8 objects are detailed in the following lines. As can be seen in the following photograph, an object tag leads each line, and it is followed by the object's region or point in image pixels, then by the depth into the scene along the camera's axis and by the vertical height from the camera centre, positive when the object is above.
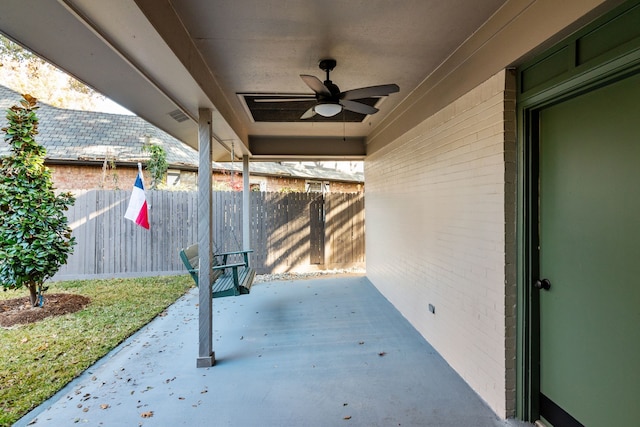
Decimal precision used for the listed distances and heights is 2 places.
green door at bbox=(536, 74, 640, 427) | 1.54 -0.24
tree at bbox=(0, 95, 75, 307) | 4.03 +0.03
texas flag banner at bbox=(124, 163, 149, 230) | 5.40 +0.15
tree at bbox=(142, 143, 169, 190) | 8.30 +1.30
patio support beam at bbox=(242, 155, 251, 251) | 6.31 +0.12
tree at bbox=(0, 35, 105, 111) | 9.30 +4.58
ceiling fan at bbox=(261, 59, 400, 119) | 2.74 +1.10
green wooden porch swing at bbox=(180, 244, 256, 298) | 3.44 -0.85
